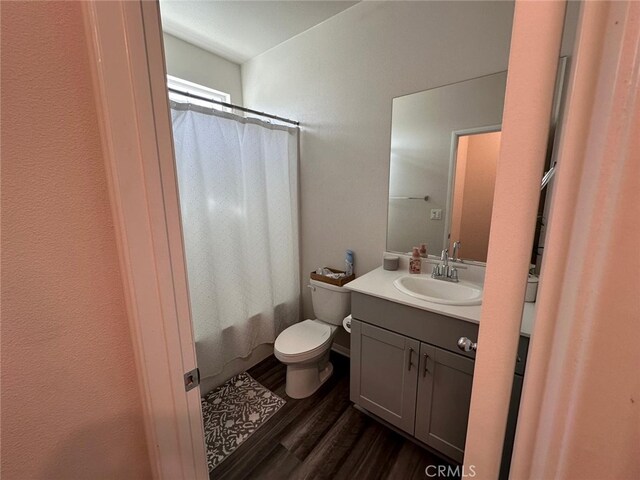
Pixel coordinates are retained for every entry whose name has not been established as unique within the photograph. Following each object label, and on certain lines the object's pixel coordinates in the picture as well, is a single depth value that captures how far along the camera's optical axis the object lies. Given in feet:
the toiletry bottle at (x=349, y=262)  6.78
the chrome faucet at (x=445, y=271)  5.17
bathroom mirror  4.81
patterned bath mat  5.00
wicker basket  6.42
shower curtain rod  5.36
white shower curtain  5.65
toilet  5.78
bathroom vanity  3.97
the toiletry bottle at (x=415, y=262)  5.67
